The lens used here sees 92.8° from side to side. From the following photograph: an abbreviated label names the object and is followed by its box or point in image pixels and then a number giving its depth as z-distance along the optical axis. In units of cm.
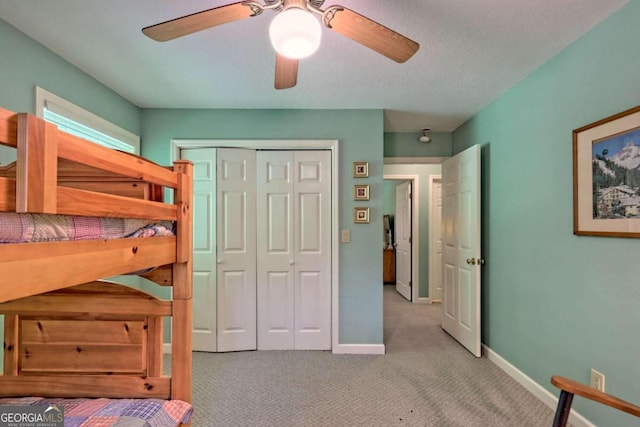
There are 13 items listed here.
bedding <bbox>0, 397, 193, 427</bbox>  116
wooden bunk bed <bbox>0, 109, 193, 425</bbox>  129
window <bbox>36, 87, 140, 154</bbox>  192
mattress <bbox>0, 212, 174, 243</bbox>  73
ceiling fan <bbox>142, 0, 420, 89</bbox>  108
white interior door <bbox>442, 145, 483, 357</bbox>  279
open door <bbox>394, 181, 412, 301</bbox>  497
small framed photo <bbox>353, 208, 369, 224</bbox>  293
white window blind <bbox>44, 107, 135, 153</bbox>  200
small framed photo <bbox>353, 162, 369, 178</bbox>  292
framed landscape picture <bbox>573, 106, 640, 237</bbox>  150
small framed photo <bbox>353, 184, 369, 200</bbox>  293
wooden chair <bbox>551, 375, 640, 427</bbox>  102
